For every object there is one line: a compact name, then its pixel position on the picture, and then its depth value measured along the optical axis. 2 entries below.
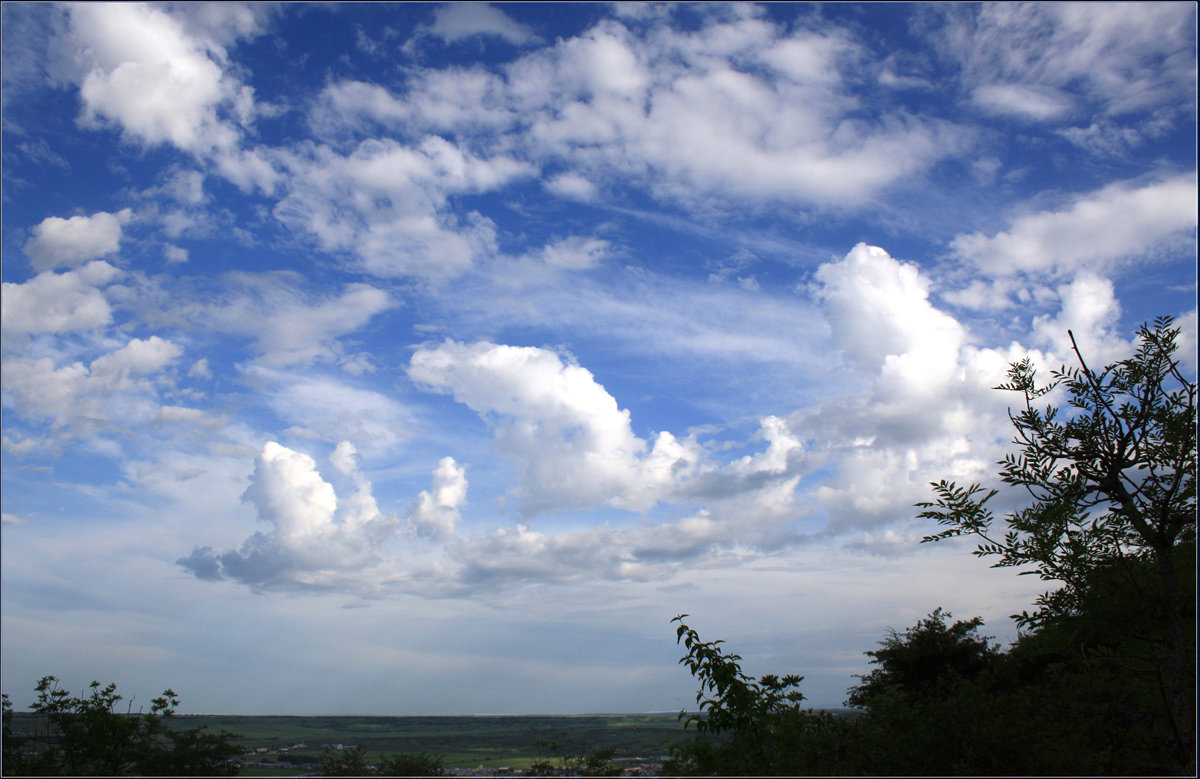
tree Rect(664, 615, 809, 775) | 7.75
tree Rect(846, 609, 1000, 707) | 27.67
